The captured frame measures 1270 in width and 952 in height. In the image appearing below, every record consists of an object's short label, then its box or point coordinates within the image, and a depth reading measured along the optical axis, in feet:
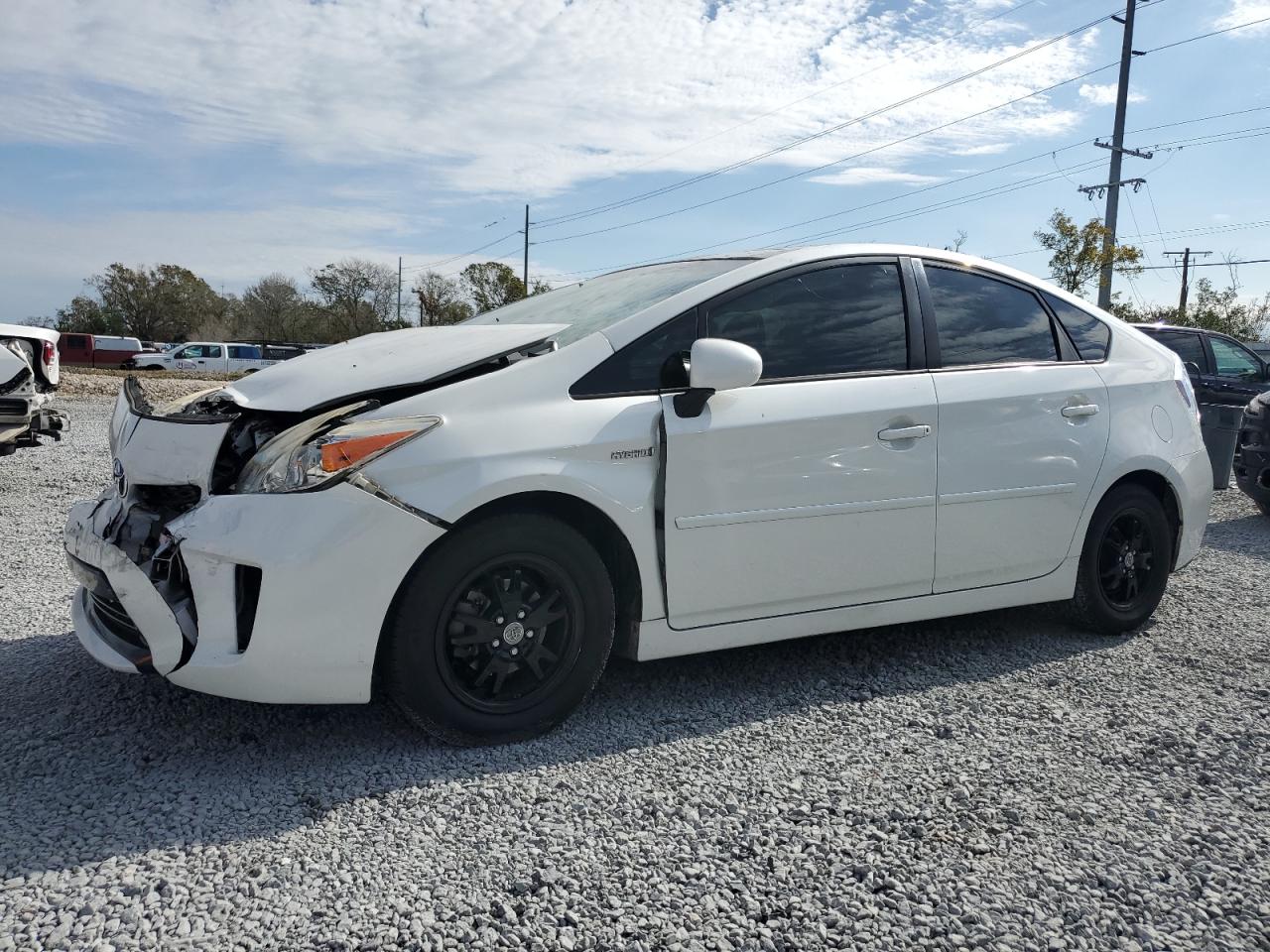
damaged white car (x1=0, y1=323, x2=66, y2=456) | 23.73
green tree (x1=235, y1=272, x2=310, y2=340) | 235.61
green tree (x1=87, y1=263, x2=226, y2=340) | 214.90
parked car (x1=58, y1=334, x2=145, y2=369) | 154.30
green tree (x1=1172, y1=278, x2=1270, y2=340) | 156.76
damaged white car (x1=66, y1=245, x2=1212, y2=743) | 9.37
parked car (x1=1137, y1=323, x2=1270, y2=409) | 35.12
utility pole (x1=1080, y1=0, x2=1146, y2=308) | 90.33
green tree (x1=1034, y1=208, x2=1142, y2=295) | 90.99
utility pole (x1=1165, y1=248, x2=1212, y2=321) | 199.06
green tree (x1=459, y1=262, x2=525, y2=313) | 192.44
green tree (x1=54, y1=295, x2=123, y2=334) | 212.64
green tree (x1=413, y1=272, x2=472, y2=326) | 202.90
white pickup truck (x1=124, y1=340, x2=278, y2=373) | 150.10
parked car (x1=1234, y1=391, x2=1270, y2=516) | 27.14
